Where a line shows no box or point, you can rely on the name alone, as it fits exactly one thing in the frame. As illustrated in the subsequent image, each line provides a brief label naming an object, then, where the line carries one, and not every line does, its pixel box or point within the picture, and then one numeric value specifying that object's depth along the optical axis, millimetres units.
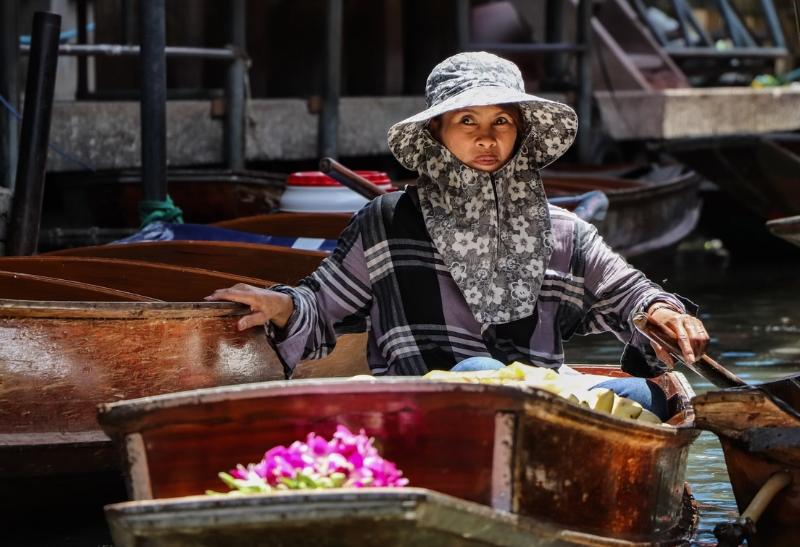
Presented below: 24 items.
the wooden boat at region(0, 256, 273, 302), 10828
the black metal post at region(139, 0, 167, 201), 13680
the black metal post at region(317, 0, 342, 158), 19516
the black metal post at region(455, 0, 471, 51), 21625
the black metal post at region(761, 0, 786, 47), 31359
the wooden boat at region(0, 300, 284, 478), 8484
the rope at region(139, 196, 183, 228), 13828
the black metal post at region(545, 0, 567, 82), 24500
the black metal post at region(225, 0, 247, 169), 18500
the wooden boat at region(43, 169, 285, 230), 16562
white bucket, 14523
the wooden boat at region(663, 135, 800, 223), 20125
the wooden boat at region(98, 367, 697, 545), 6191
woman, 7977
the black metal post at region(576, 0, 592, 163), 23516
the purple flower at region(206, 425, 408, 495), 5969
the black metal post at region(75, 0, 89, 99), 20266
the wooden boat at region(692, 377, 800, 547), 7605
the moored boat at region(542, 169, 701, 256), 19969
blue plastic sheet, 12992
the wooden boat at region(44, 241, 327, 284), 11742
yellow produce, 6957
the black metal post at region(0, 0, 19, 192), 14406
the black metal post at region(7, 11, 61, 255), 12359
